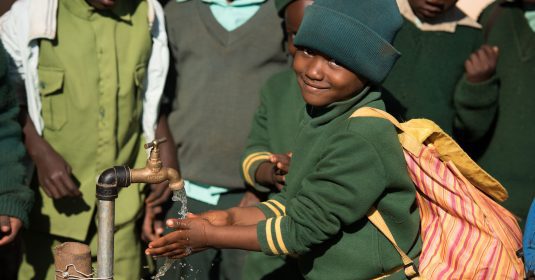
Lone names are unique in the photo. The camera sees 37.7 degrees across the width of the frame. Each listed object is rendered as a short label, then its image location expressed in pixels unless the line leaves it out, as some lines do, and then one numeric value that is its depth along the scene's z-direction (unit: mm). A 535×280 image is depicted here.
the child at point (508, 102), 4051
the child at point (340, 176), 2770
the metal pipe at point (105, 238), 2572
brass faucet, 2660
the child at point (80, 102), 3812
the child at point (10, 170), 3500
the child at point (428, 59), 4090
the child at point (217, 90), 4184
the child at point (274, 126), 3765
